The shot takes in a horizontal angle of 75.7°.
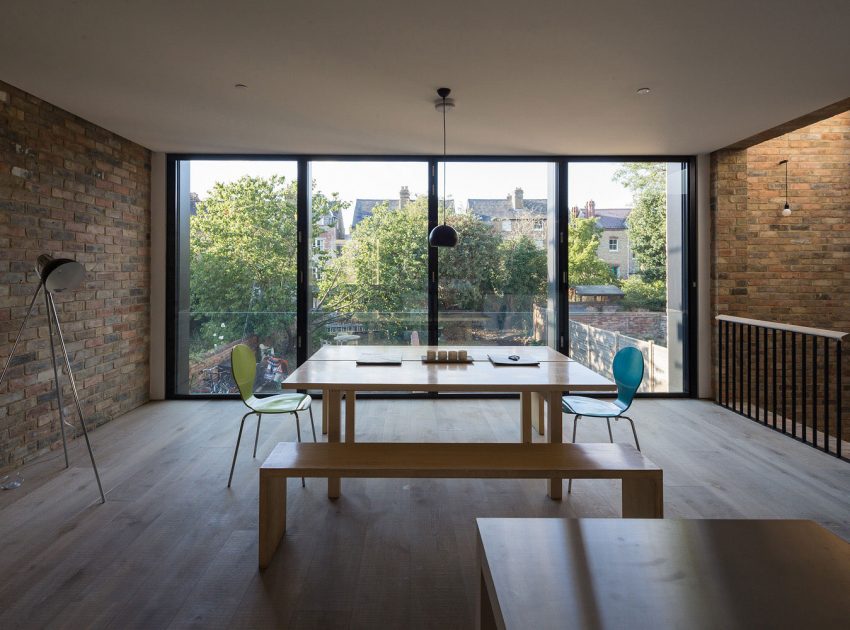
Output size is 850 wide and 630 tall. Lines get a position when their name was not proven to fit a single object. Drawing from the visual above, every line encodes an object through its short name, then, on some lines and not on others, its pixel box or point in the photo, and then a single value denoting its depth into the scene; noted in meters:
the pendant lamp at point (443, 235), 3.98
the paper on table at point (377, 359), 3.59
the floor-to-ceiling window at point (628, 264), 5.83
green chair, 3.55
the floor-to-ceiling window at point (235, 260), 5.69
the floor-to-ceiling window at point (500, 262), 5.82
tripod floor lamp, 3.29
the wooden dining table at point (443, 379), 2.94
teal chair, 3.61
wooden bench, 2.47
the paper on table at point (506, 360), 3.62
